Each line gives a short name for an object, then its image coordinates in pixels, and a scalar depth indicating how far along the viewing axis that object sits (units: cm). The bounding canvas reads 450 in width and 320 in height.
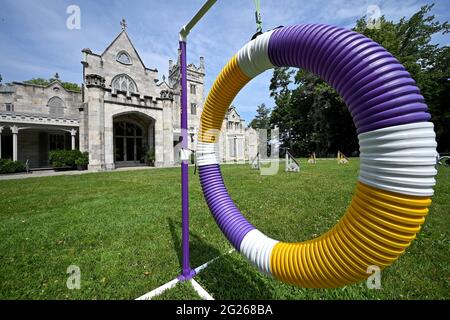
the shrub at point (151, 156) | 2100
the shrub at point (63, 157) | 1744
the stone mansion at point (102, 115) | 1723
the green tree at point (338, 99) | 3114
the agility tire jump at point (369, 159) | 116
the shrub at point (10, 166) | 1558
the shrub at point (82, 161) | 1700
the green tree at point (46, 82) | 4206
